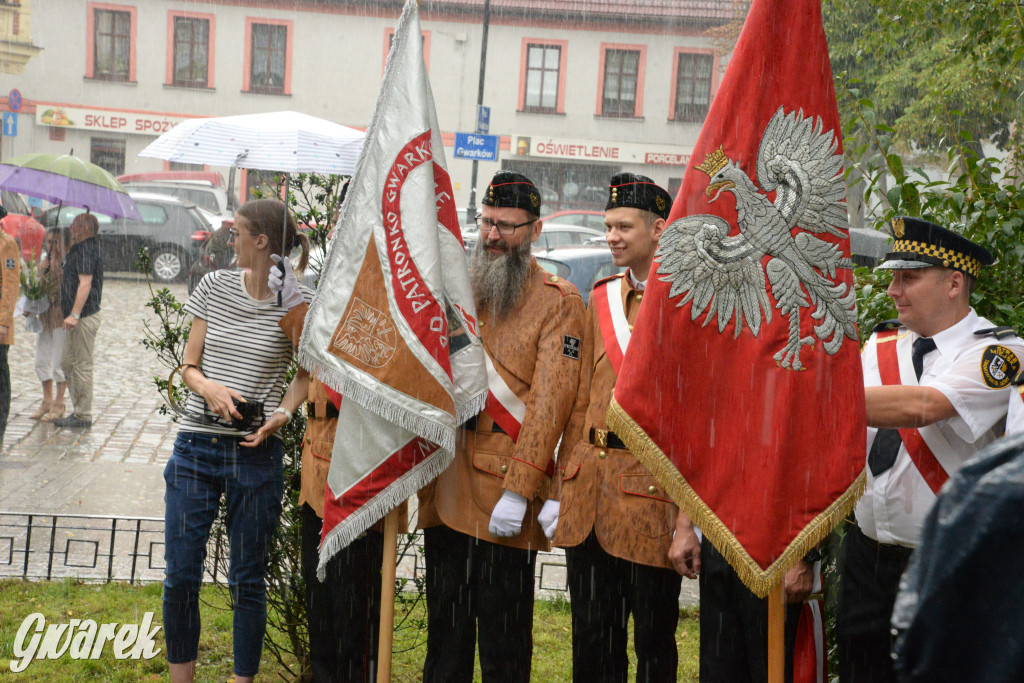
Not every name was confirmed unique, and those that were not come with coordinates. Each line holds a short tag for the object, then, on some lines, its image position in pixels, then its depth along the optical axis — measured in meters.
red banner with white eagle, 2.80
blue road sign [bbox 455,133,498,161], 14.91
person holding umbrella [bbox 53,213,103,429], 8.60
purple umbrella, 9.12
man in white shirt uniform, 2.78
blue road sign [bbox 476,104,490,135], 17.31
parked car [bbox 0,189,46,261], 9.65
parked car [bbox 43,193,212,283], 17.81
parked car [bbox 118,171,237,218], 20.19
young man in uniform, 3.24
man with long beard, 3.35
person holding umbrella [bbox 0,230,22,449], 5.85
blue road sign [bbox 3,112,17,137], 27.73
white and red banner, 3.26
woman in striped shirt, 3.70
